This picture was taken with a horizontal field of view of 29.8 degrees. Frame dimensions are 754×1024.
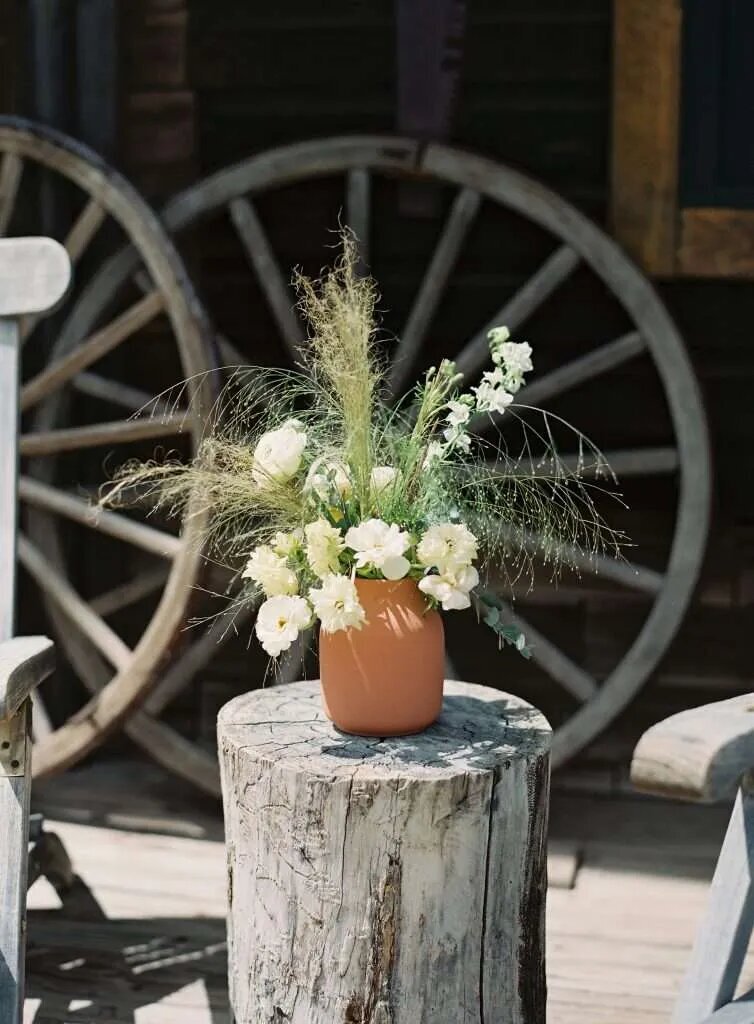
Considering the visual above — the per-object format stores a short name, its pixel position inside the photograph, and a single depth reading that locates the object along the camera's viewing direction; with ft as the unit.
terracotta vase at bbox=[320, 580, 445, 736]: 5.96
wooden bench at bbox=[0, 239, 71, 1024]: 5.88
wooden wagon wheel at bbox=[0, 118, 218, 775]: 10.18
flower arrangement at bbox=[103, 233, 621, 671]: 5.82
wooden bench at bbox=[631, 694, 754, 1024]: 4.45
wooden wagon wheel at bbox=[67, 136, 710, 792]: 10.36
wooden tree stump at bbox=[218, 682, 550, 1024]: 5.79
